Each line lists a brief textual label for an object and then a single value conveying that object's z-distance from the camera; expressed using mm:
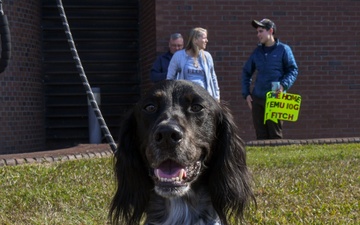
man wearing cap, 10883
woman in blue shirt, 9367
